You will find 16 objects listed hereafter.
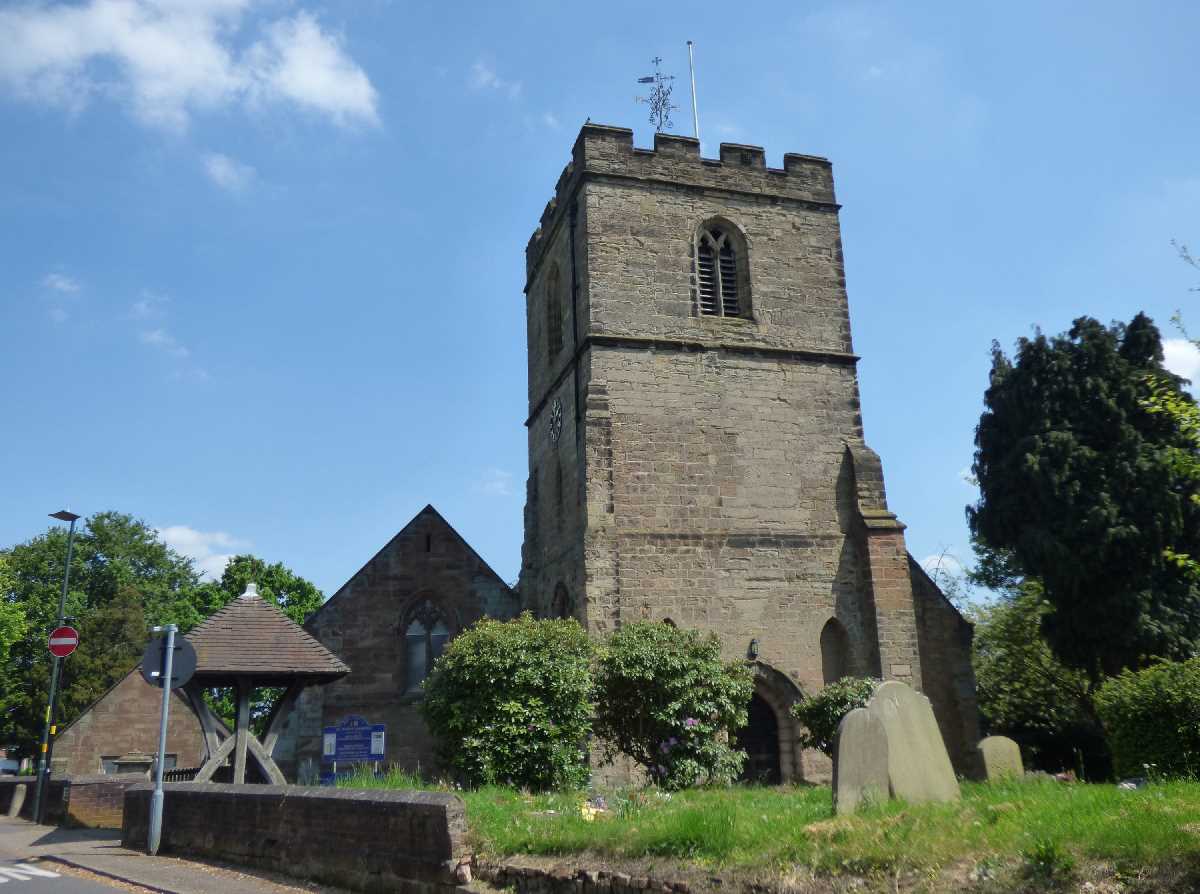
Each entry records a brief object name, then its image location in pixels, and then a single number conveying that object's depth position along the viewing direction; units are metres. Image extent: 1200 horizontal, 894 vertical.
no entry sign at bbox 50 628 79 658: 19.72
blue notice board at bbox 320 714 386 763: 20.88
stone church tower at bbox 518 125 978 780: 19.14
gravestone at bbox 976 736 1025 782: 11.14
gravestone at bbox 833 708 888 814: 7.98
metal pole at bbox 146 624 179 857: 11.95
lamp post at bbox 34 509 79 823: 19.62
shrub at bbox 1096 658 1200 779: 10.88
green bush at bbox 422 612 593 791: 13.88
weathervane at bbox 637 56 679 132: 25.08
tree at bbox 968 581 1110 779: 27.39
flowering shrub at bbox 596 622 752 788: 14.85
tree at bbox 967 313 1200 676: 24.81
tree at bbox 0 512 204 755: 46.47
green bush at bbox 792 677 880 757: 16.05
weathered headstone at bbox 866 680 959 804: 8.34
